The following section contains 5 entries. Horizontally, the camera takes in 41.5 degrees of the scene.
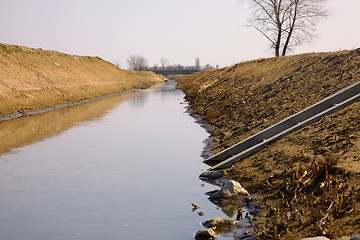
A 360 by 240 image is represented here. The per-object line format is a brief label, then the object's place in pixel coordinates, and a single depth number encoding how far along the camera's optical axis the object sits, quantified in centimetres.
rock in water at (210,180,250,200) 1211
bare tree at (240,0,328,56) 5869
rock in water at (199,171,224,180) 1451
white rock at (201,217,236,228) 1016
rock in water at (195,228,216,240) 941
